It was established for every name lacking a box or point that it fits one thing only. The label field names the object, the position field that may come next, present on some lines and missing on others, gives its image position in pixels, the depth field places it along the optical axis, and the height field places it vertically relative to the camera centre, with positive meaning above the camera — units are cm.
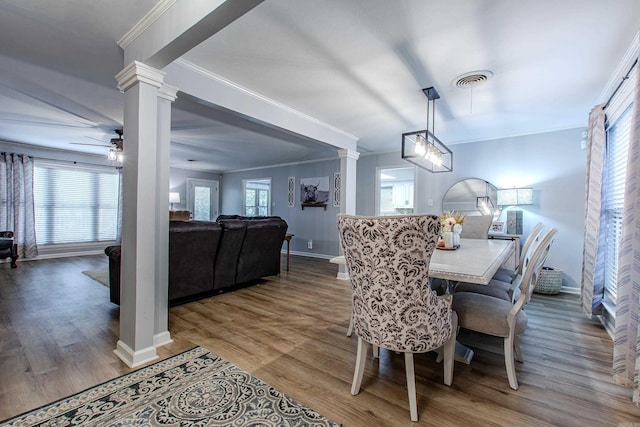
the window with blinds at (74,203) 587 +4
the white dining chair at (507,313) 171 -64
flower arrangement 253 -13
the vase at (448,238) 248 -25
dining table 151 -34
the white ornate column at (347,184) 454 +39
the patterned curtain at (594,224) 273 -12
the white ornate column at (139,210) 194 -3
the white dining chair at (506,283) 226 -65
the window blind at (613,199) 260 +13
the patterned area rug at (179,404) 145 -110
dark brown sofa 311 -62
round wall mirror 450 +20
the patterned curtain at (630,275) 170 -39
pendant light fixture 263 +62
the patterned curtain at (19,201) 531 +5
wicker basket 379 -94
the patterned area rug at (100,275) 411 -110
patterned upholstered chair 133 -38
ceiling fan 447 +90
